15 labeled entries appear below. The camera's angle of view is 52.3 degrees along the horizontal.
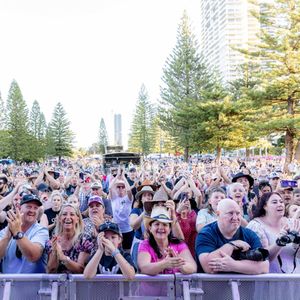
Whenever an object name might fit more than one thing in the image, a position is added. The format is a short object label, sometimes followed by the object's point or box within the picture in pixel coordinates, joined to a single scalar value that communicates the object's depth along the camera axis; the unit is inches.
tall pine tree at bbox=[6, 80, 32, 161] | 1647.4
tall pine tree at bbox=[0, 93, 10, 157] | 1543.8
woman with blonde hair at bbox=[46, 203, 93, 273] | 98.1
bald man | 88.8
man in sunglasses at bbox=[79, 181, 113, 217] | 184.5
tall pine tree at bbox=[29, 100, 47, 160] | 1976.7
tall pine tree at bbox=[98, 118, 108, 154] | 3052.0
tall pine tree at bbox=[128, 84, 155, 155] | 1794.3
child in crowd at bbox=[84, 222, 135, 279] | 89.1
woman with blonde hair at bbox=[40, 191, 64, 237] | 174.4
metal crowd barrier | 87.9
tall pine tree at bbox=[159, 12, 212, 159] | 1170.9
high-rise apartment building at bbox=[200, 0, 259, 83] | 4175.9
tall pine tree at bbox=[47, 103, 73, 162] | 1892.8
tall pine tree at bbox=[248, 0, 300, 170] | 672.1
